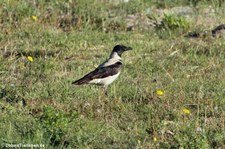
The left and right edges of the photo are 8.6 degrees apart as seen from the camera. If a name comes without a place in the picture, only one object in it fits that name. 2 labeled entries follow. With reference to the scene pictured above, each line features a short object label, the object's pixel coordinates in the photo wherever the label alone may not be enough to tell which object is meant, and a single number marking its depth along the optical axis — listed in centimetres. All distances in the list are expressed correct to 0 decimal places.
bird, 1947
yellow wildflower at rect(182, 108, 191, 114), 1719
